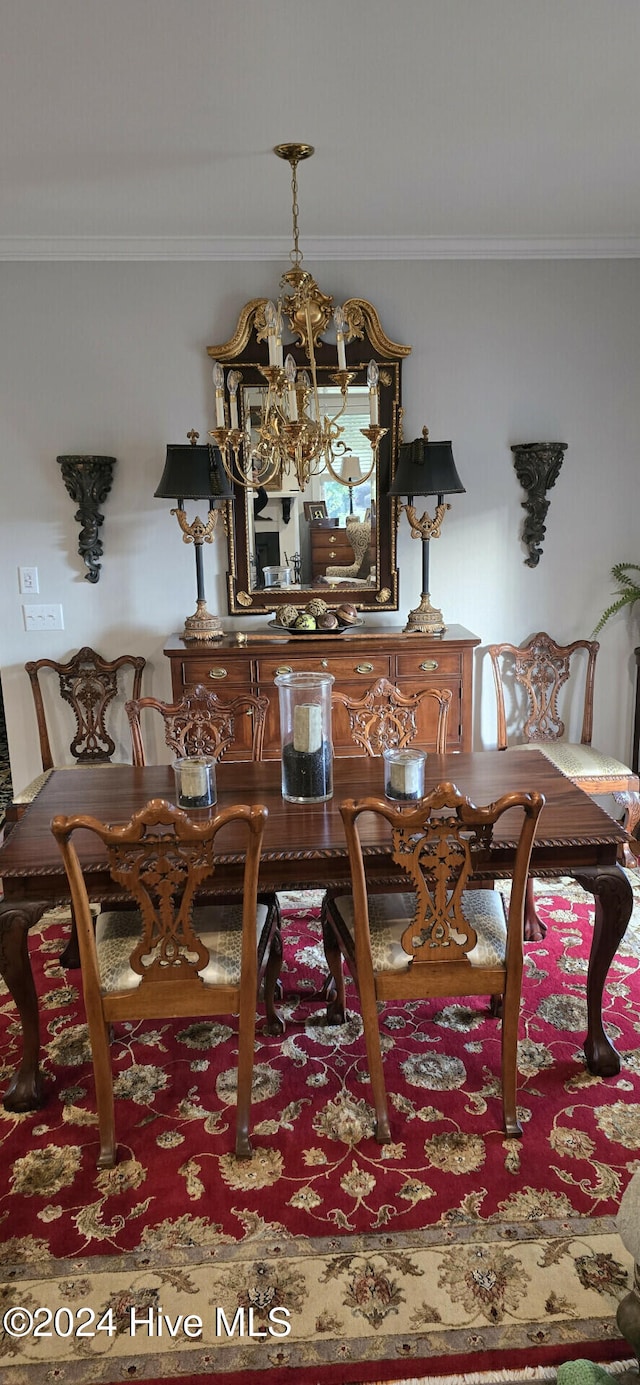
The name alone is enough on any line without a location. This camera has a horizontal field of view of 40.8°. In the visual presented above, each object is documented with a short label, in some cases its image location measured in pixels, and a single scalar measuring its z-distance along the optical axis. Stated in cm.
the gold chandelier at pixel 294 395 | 236
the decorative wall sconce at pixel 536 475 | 401
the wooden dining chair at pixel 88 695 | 402
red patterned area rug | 165
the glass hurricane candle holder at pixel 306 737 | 241
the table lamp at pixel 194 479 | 368
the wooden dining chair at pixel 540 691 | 409
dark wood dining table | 216
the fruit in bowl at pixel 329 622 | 385
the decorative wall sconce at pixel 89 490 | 387
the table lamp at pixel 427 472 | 378
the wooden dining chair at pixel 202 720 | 302
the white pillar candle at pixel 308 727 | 240
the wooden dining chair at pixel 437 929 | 192
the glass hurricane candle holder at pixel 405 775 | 237
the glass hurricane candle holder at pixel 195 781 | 239
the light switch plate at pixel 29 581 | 405
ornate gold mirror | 391
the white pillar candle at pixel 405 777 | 237
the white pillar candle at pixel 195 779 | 239
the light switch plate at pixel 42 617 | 408
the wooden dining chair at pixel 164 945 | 188
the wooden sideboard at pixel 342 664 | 374
